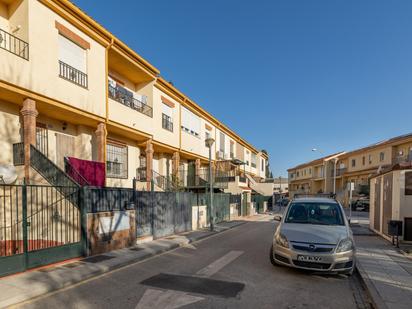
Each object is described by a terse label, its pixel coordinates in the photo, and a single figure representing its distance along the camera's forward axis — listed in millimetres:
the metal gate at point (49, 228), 6723
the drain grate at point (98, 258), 7770
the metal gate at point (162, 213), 11094
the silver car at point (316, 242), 6023
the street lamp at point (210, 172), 14869
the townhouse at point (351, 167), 37781
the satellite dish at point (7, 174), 8938
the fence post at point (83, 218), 8188
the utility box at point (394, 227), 9881
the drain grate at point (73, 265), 7207
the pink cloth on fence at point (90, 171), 11694
